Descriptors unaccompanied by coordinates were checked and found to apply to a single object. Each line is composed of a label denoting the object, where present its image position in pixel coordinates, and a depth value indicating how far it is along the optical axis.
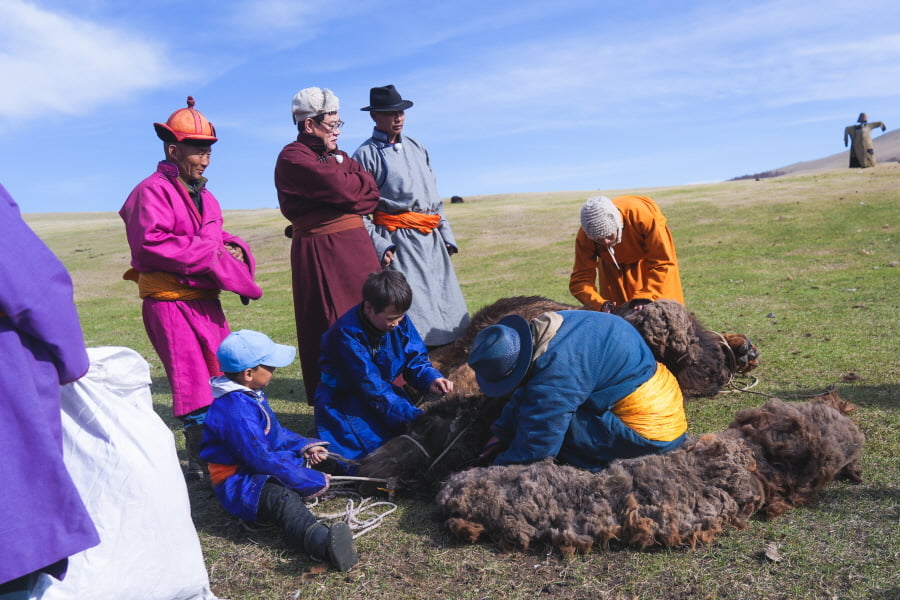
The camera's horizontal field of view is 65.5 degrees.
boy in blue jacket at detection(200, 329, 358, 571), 3.35
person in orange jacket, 5.04
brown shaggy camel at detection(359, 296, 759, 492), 3.75
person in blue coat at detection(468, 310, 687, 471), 3.31
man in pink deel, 3.97
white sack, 2.38
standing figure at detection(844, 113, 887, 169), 27.94
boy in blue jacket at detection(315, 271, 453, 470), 4.04
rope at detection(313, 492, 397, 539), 3.38
